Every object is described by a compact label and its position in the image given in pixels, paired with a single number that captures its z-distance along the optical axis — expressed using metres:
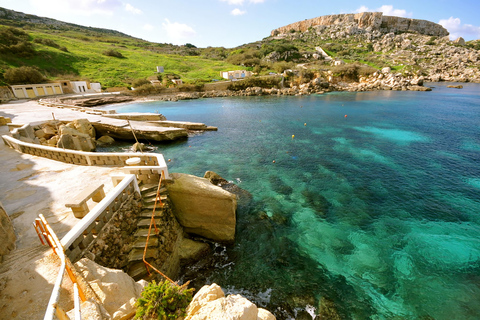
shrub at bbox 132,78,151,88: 70.38
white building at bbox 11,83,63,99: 49.19
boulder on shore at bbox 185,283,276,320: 3.84
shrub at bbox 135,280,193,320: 4.14
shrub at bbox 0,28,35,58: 63.38
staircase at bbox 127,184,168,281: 7.81
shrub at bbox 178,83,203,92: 73.06
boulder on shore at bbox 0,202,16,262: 5.81
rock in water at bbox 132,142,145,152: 22.64
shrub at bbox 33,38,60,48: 81.90
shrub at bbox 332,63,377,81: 79.69
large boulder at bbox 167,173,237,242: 10.84
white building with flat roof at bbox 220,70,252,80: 81.25
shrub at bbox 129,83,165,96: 67.69
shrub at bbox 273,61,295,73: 83.06
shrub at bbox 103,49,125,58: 98.62
